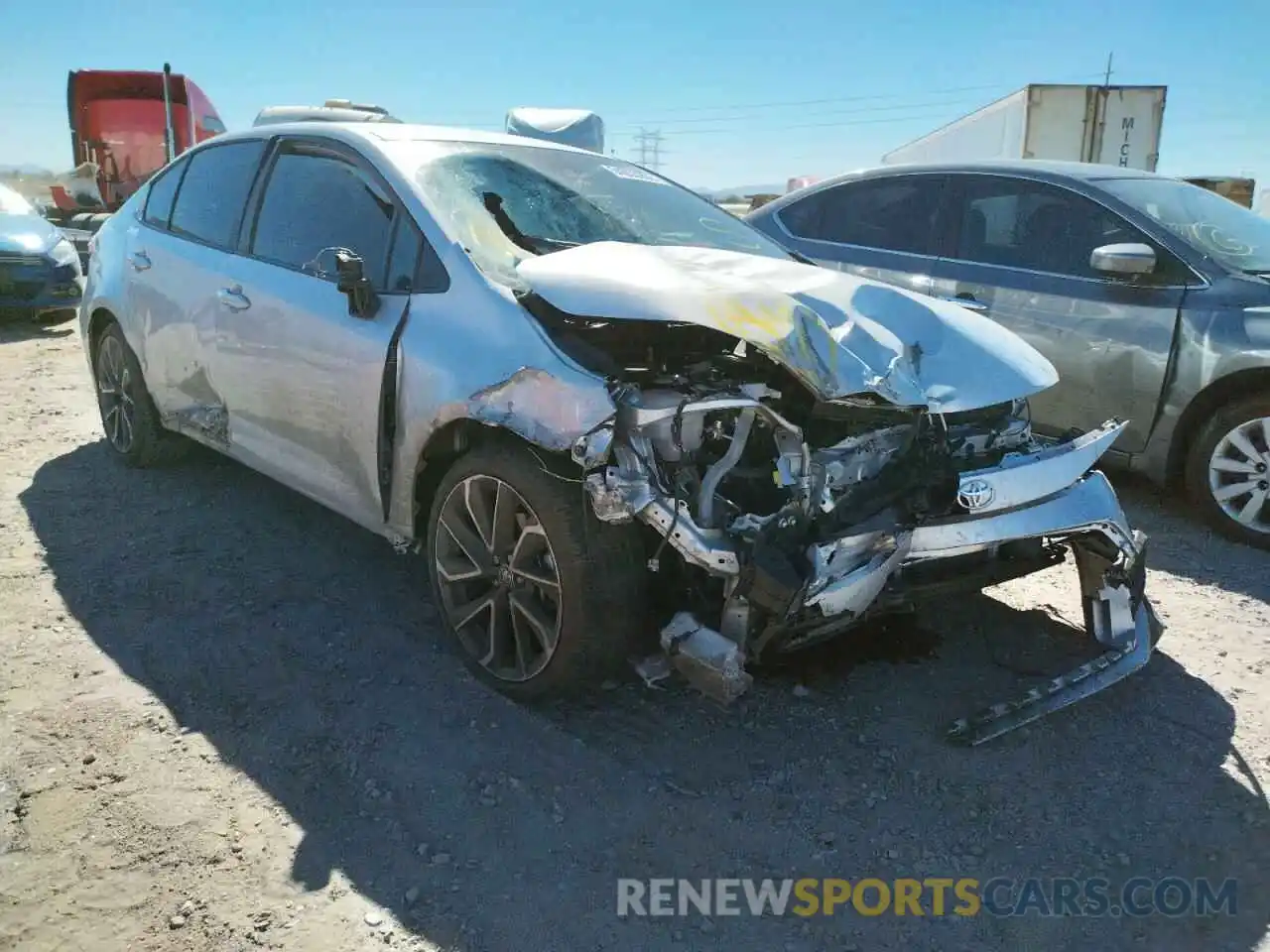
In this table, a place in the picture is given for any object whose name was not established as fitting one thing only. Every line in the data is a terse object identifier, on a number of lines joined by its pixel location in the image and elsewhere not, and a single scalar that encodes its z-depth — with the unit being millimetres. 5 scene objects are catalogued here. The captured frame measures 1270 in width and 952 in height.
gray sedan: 4555
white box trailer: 14391
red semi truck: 15922
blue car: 9594
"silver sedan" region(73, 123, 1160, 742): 2641
